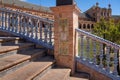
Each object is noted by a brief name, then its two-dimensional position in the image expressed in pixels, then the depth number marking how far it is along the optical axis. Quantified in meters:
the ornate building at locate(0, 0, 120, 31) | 28.77
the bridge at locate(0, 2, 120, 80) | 2.34
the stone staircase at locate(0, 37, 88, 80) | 1.68
